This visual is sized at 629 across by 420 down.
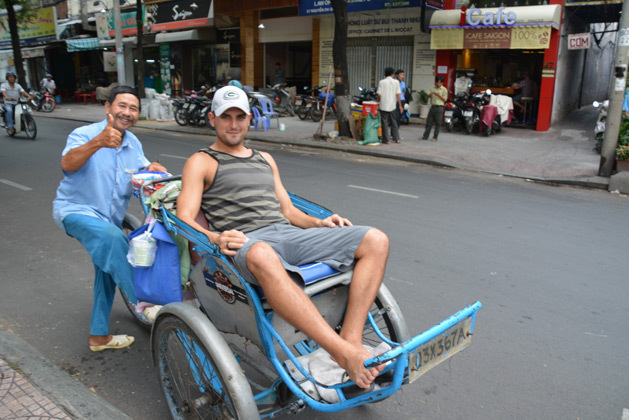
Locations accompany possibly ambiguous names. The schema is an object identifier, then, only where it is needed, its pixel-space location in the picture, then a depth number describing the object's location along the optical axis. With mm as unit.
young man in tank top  2203
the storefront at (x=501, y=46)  13922
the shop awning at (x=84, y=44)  27438
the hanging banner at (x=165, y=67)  26250
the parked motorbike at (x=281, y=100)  19719
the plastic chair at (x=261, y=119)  15930
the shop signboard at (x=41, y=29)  30328
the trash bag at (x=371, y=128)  13031
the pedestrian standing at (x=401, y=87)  13562
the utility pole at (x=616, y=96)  8773
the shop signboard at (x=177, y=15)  23391
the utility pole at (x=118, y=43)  18438
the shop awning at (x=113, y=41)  26875
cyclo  2156
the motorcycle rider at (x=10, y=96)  13617
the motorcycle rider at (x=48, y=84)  24391
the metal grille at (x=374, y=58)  17516
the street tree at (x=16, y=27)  21225
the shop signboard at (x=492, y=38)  13906
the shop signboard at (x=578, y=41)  13617
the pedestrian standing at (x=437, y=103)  13062
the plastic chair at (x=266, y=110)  15961
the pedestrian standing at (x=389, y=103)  12664
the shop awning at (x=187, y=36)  23906
